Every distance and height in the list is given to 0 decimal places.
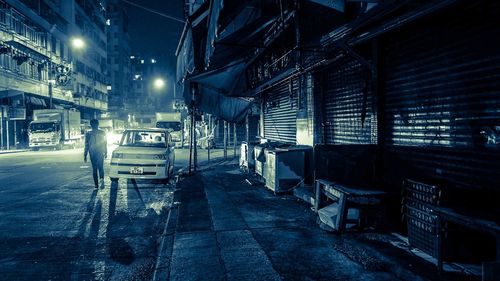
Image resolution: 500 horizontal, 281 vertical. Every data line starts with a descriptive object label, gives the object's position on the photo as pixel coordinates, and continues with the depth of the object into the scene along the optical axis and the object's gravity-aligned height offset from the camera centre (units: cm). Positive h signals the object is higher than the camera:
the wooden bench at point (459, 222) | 304 -94
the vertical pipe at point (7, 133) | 3039 +60
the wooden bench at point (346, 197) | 494 -101
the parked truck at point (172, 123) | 3055 +139
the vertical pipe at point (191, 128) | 1251 +32
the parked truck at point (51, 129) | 2739 +87
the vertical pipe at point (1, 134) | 2985 +45
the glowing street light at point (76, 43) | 4055 +1347
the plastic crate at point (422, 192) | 381 -76
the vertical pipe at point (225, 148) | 1633 -64
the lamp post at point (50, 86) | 3561 +610
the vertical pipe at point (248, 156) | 1209 -79
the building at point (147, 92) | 8731 +1460
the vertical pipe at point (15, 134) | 3222 +52
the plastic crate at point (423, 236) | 394 -137
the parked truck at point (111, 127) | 4491 +156
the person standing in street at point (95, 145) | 976 -24
